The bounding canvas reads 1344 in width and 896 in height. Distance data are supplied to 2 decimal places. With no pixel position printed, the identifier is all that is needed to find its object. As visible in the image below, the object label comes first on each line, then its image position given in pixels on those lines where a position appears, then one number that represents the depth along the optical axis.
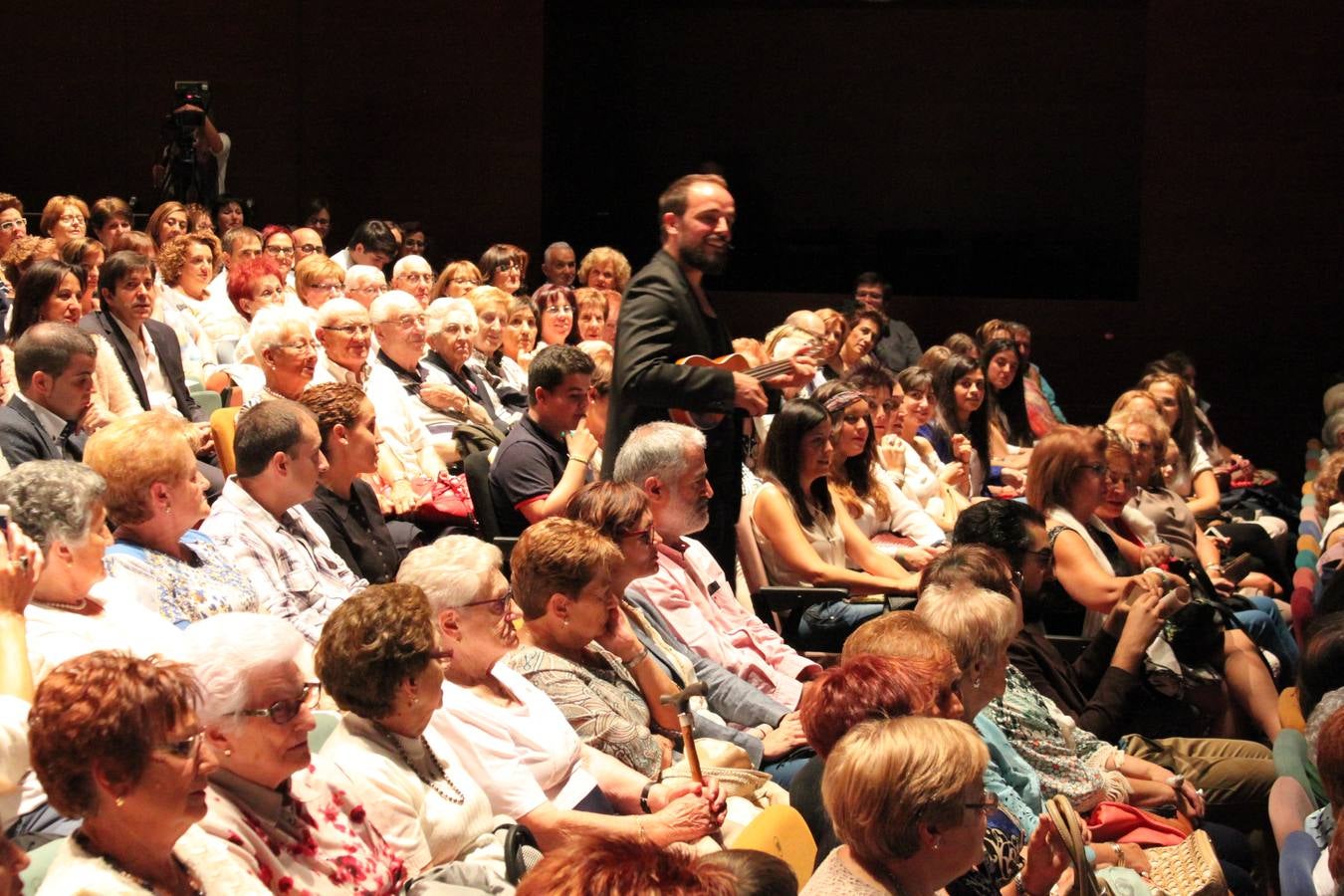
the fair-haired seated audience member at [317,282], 6.57
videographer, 9.79
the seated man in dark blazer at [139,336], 5.24
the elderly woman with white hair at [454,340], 5.72
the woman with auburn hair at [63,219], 7.48
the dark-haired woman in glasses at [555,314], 7.13
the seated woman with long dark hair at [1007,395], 7.30
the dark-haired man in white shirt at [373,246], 8.47
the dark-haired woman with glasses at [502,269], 8.12
